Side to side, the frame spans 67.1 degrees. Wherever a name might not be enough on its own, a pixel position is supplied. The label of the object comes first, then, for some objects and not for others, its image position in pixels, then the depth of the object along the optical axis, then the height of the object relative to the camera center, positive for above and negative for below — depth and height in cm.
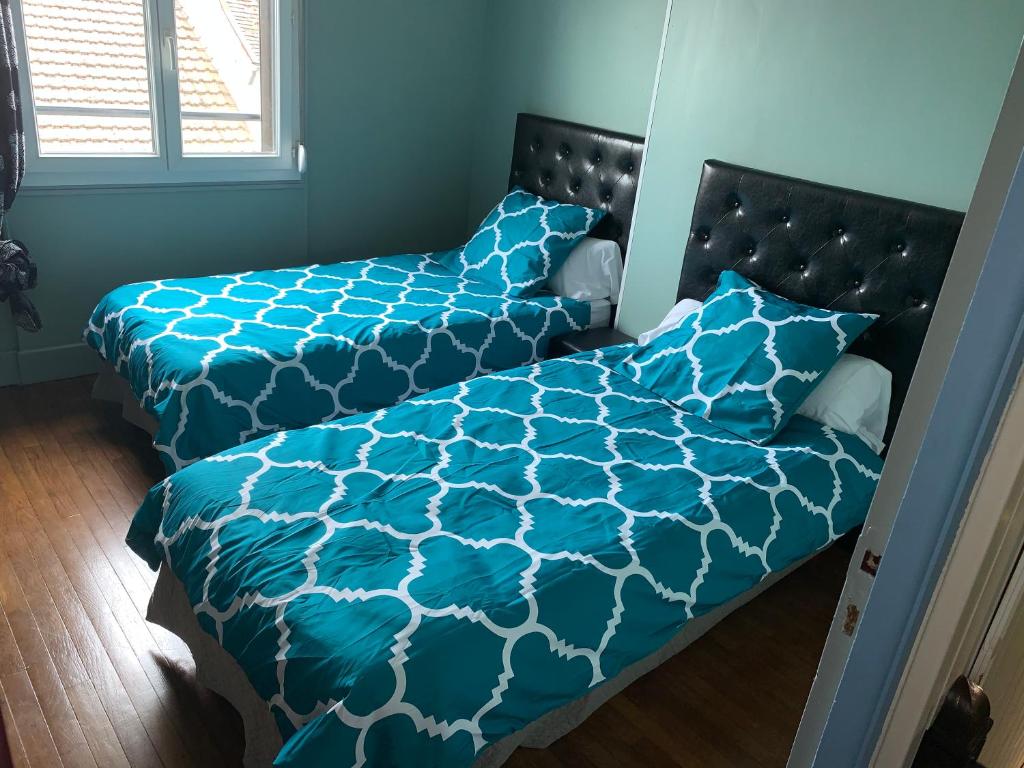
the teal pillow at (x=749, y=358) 228 -76
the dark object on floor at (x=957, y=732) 73 -54
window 293 -26
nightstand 305 -100
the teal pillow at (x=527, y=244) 322 -70
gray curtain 268 -51
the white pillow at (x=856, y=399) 234 -83
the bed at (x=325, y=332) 242 -94
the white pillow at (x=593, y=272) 324 -78
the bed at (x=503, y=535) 142 -98
